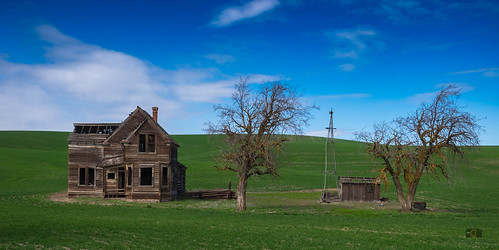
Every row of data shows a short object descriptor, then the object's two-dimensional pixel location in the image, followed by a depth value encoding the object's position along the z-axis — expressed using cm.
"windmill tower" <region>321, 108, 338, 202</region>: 4450
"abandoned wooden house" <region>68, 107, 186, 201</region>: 4397
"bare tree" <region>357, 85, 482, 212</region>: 3628
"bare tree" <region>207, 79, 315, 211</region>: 3675
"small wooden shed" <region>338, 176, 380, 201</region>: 4578
